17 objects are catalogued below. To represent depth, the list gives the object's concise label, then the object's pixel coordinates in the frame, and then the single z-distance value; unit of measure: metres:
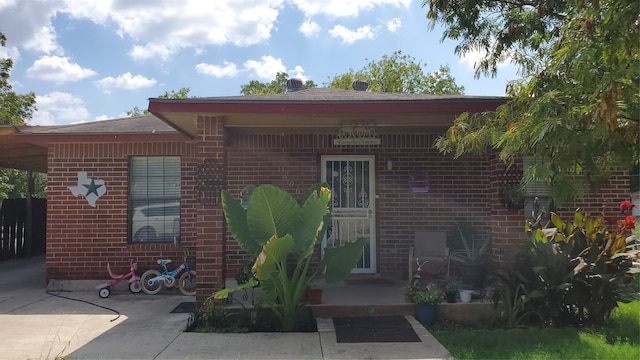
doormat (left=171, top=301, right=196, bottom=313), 6.51
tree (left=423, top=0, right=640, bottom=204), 2.87
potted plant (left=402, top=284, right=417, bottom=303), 5.94
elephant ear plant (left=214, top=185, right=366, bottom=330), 5.12
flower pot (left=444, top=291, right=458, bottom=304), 5.93
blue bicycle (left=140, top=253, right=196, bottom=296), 7.66
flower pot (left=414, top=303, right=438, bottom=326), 5.66
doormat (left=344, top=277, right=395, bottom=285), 7.61
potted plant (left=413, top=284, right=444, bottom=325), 5.65
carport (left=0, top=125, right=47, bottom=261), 10.96
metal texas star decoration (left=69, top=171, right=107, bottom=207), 8.16
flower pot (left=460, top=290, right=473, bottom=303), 5.94
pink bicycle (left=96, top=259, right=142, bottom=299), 7.56
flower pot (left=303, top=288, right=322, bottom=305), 6.01
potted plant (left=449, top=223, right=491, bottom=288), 6.55
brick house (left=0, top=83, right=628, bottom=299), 8.00
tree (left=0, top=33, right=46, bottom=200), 18.89
